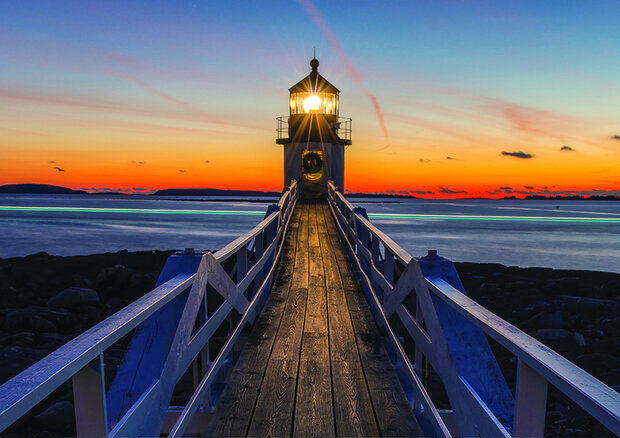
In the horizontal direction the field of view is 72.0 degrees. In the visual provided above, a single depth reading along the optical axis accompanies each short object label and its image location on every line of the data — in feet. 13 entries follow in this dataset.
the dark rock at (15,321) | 34.83
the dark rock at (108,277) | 50.75
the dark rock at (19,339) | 31.89
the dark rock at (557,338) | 31.76
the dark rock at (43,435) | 19.19
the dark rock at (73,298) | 41.57
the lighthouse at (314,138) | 71.56
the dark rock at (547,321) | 37.17
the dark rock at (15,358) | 25.94
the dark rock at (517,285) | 54.49
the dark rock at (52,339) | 31.70
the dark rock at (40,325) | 35.19
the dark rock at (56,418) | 20.26
